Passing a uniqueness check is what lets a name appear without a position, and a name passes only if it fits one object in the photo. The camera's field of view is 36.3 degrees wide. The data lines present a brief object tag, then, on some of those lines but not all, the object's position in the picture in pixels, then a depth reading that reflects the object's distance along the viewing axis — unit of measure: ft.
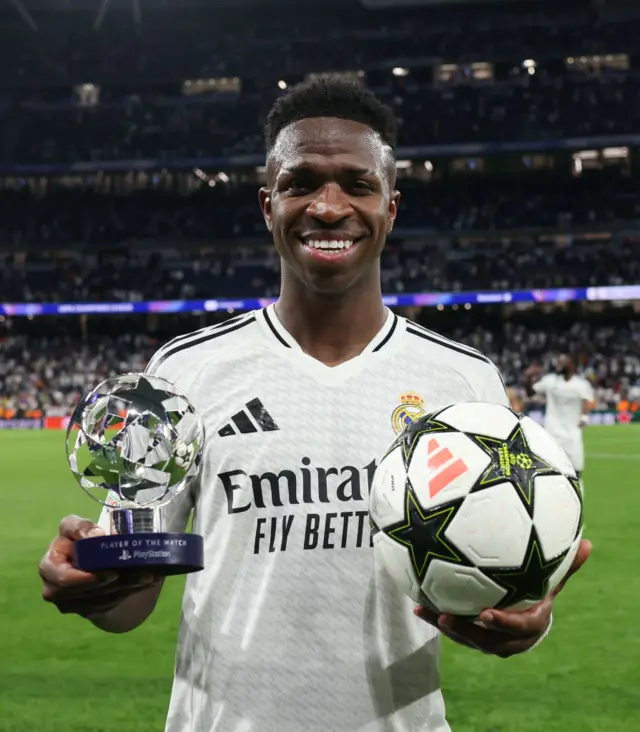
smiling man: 6.68
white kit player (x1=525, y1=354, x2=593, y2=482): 36.47
